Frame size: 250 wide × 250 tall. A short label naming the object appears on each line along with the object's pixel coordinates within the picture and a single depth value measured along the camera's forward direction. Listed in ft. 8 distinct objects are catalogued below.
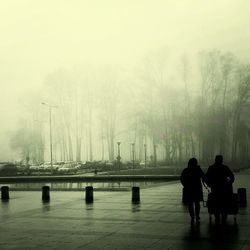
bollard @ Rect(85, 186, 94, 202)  63.52
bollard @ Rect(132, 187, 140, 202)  62.03
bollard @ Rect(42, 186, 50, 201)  68.49
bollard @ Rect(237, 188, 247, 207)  53.01
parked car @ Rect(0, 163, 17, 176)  187.32
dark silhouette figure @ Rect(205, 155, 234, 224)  38.88
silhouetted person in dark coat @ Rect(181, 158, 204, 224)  39.75
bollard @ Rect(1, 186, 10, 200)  73.54
